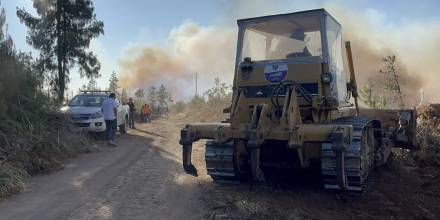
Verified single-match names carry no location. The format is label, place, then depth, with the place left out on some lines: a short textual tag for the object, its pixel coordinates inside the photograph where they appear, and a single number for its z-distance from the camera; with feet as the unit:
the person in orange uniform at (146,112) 94.16
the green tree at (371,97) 66.30
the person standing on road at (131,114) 74.01
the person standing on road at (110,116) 48.14
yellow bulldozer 22.21
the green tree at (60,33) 72.54
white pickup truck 50.16
